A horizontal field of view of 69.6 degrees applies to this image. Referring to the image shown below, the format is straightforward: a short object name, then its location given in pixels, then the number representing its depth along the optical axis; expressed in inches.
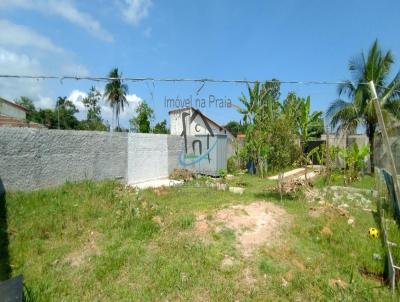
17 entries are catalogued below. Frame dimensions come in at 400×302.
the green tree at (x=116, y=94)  1173.2
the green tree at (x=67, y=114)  1621.6
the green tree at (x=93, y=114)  1293.1
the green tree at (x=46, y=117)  1675.7
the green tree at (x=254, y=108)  443.2
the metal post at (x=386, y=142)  120.3
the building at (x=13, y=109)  920.3
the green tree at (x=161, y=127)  953.0
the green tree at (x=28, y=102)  1835.4
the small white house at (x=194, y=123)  647.6
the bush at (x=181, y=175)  456.1
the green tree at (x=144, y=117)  902.2
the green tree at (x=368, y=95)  473.7
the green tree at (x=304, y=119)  331.6
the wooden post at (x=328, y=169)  377.1
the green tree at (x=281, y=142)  291.4
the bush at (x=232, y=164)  559.8
